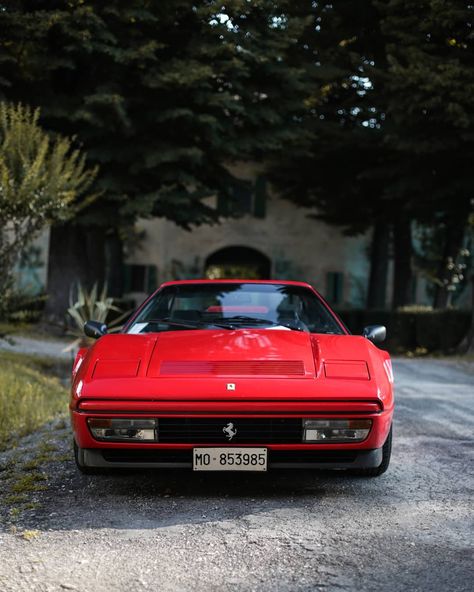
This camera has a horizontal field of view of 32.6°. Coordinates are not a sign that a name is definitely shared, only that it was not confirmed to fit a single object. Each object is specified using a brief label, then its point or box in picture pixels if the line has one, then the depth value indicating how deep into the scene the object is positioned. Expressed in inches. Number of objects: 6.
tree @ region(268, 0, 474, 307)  601.9
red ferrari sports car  170.1
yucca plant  502.9
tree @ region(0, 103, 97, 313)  355.6
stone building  1106.1
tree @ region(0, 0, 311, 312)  585.9
